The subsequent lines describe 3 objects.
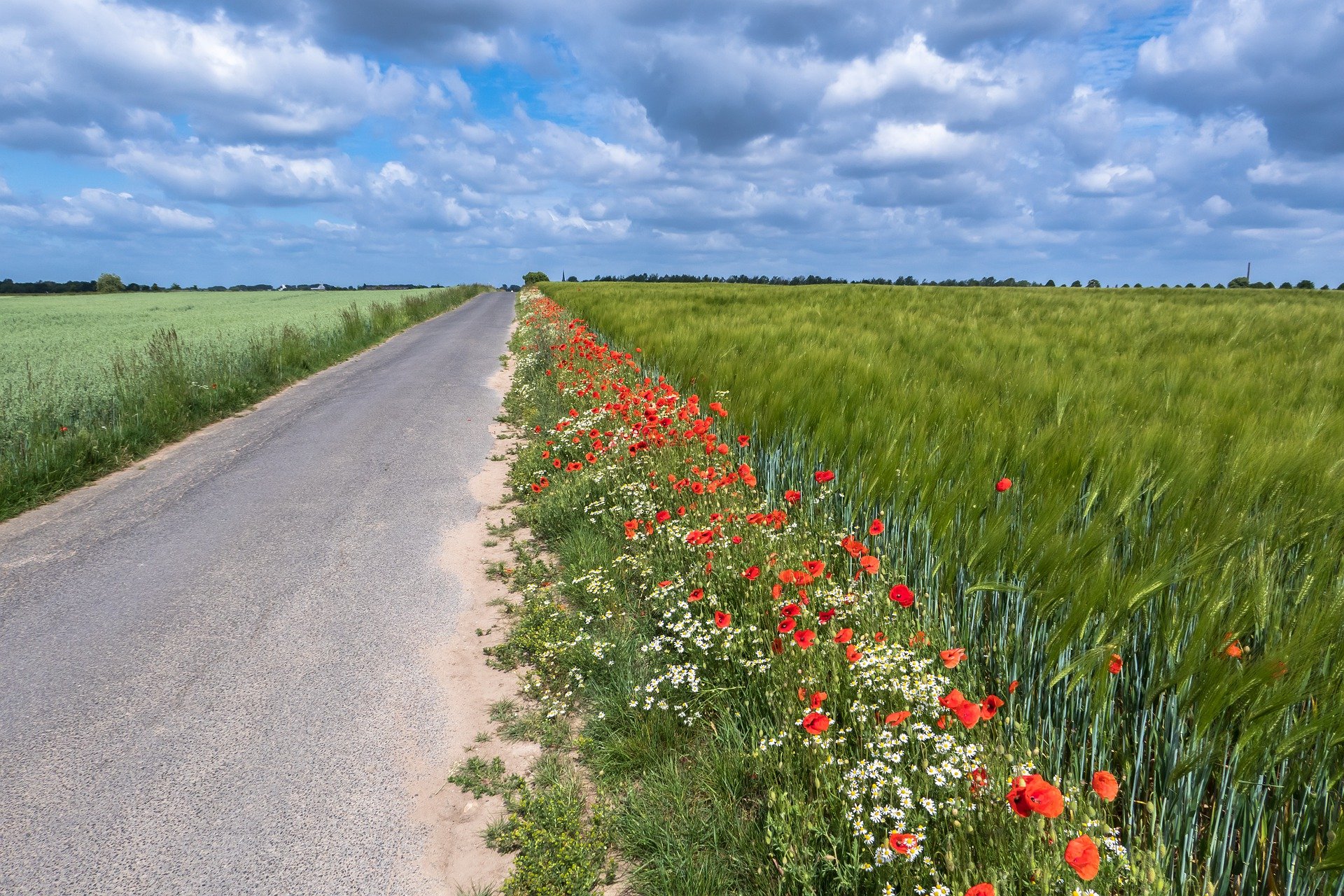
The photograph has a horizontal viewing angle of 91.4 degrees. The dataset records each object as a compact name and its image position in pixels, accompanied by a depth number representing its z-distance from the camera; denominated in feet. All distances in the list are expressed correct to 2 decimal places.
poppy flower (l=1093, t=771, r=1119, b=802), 5.06
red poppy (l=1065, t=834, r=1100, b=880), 4.59
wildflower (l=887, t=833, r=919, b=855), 5.66
